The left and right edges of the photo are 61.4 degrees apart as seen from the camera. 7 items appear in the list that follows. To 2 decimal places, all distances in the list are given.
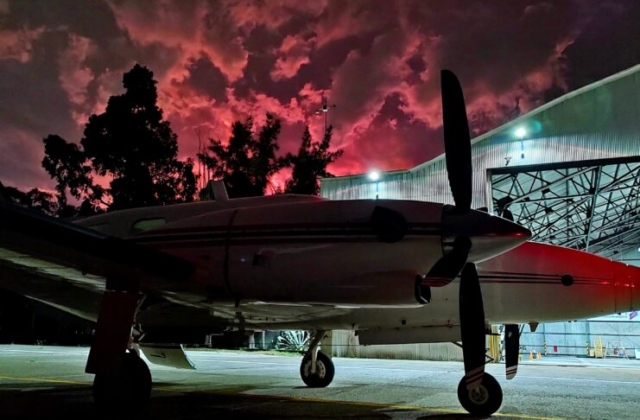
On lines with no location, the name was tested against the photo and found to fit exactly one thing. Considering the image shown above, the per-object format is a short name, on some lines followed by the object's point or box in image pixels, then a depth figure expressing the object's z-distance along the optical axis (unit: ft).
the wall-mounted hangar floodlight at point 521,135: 67.31
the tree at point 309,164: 145.38
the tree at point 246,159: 141.08
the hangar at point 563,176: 61.21
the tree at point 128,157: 110.73
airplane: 21.36
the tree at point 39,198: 109.81
